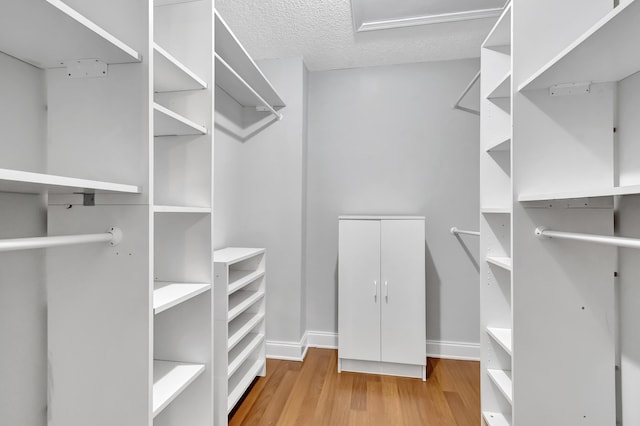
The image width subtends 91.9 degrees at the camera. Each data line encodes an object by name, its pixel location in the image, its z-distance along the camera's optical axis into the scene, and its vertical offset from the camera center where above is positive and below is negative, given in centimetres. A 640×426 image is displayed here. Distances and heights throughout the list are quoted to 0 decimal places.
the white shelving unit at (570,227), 119 -6
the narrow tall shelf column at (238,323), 175 -75
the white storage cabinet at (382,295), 235 -64
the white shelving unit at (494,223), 174 -6
